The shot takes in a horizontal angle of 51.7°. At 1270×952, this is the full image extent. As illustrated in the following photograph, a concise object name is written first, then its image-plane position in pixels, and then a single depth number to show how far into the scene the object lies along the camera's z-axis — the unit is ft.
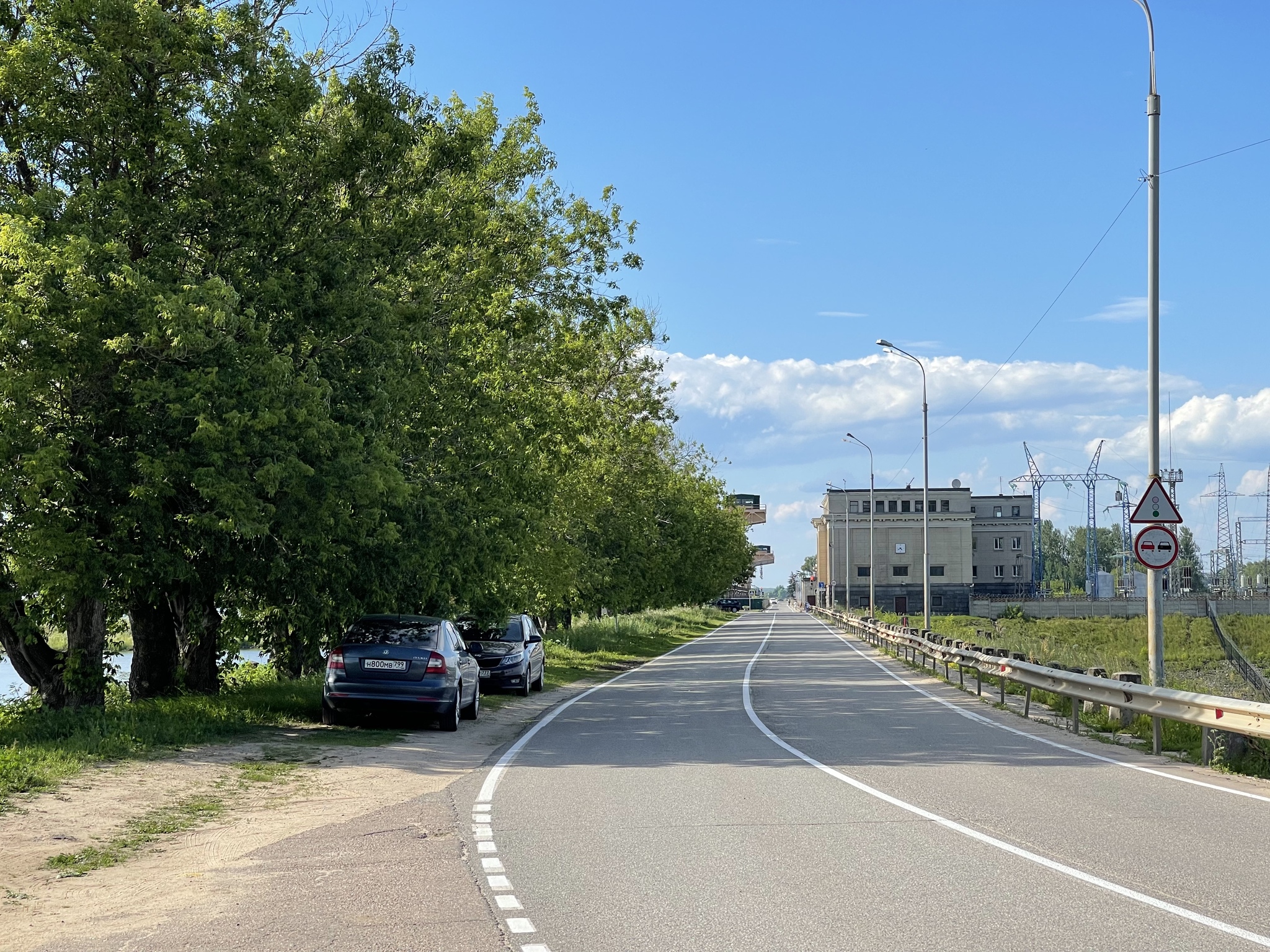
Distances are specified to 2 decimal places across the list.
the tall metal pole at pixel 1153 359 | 59.72
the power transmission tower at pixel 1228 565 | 517.55
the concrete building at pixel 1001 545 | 533.14
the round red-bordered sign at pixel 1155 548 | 57.31
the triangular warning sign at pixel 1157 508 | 57.67
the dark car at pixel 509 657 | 87.45
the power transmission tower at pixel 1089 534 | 544.21
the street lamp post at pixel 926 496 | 149.28
